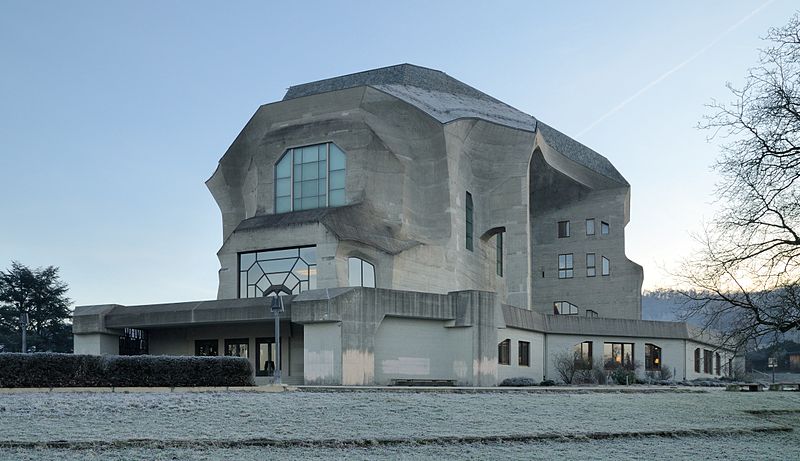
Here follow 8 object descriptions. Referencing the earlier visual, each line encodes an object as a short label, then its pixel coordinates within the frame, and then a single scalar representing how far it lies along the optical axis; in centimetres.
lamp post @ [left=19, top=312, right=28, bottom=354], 3269
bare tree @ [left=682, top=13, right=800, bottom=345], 1870
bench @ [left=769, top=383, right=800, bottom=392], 3679
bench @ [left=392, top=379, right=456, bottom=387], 3400
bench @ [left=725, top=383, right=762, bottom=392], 3434
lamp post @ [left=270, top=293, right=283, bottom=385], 2855
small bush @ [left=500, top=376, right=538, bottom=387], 3684
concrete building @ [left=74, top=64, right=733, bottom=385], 3472
